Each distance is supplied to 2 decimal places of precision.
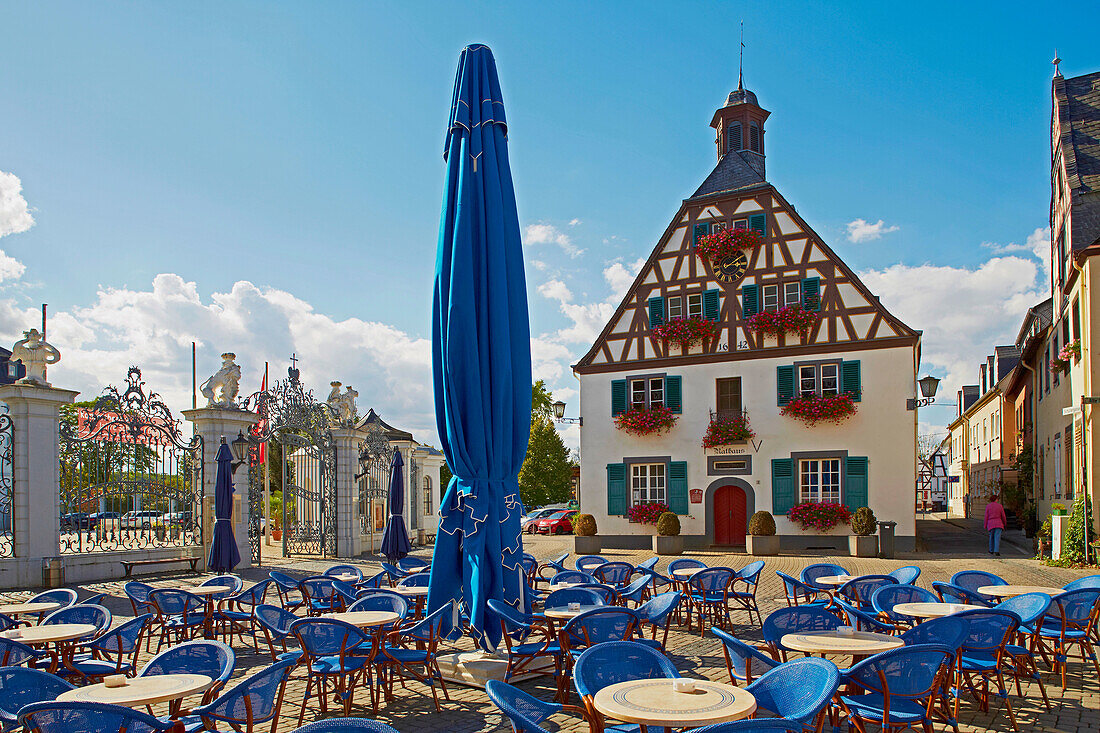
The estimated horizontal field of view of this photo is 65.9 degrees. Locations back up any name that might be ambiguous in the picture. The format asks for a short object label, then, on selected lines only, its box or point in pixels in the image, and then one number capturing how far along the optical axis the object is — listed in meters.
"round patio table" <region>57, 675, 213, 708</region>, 4.36
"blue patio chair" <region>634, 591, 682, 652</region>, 7.07
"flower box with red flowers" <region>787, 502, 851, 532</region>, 20.88
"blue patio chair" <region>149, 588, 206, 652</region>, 7.96
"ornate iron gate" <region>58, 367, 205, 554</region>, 14.19
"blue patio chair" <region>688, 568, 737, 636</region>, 9.18
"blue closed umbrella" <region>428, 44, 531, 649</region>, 6.75
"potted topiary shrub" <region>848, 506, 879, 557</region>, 19.78
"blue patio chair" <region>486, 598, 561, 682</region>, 6.56
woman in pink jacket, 19.48
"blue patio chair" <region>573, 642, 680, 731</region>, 4.73
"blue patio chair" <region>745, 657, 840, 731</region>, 4.14
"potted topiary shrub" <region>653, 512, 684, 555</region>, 21.42
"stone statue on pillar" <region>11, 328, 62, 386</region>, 13.62
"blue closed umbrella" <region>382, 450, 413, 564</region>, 15.41
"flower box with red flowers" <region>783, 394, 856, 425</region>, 21.22
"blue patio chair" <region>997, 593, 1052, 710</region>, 6.37
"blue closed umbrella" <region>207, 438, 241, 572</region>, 12.62
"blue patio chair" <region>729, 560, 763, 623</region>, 9.66
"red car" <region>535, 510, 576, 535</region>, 31.84
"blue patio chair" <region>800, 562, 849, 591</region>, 9.14
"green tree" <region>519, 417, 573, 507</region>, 38.31
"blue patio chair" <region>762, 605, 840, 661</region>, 5.84
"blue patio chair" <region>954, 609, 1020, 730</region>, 5.77
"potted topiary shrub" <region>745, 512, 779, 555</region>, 20.33
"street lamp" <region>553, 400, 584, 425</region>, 23.63
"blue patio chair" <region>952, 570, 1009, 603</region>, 8.48
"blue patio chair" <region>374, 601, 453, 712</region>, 6.34
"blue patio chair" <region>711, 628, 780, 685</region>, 5.13
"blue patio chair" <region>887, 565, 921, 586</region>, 8.84
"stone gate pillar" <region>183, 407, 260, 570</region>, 16.09
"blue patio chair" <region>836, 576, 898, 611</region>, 8.58
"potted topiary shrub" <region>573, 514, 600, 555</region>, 22.50
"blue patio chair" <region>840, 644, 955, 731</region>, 4.74
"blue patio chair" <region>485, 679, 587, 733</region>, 3.93
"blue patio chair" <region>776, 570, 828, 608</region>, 9.16
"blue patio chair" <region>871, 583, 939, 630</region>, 7.17
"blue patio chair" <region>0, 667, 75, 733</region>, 4.52
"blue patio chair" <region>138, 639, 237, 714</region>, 4.97
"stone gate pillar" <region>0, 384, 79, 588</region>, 13.23
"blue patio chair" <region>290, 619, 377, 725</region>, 6.00
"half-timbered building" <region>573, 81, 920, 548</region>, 21.16
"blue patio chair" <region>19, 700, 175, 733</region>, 3.80
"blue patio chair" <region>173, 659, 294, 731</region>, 4.46
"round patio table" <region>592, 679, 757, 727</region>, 3.92
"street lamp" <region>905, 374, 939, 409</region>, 19.83
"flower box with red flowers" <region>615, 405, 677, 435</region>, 23.28
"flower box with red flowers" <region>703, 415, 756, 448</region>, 22.33
